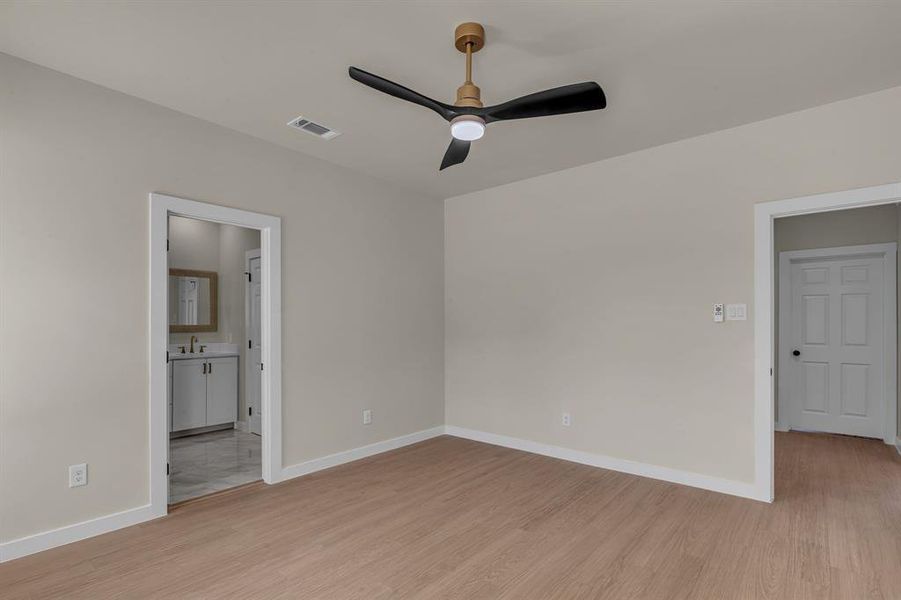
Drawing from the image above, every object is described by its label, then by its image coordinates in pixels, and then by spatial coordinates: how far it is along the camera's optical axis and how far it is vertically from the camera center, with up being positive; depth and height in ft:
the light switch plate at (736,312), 11.48 -0.24
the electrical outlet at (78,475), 9.13 -3.42
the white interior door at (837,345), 16.56 -1.60
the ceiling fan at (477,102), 7.27 +3.24
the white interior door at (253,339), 17.97 -1.43
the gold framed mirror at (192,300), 18.21 +0.11
